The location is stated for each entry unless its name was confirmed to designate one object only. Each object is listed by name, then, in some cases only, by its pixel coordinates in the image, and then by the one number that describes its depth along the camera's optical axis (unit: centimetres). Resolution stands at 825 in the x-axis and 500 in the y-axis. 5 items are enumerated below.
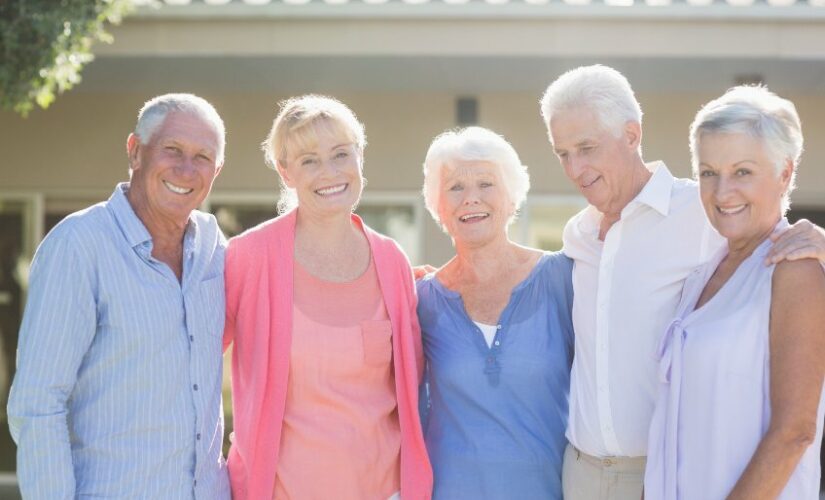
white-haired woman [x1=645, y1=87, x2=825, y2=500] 246
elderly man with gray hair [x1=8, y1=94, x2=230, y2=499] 270
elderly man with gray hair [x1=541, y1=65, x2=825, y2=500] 311
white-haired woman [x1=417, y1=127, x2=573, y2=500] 336
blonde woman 324
